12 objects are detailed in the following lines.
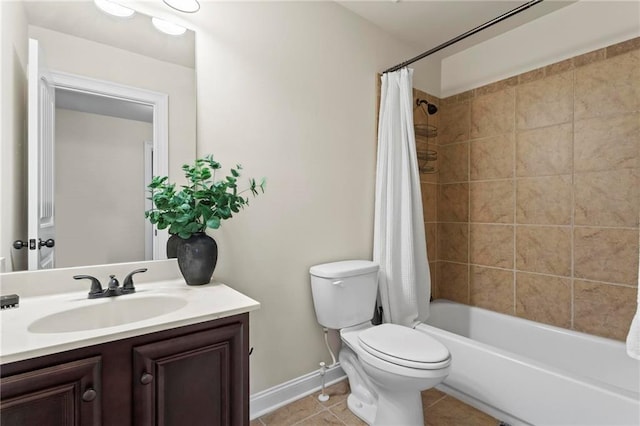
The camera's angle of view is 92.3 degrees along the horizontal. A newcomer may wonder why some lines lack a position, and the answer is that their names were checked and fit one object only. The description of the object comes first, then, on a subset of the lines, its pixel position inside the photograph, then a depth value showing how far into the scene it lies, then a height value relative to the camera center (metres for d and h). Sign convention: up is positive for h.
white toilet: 1.36 -0.66
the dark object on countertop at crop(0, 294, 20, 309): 1.01 -0.30
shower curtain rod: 1.46 +0.97
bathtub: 1.28 -0.84
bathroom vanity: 0.76 -0.42
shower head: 2.54 +0.90
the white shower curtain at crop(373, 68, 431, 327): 2.04 +0.00
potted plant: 1.29 -0.01
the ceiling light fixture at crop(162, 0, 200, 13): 1.39 +0.95
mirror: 1.17 +0.35
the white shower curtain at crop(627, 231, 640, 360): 1.08 -0.46
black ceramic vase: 1.30 -0.20
